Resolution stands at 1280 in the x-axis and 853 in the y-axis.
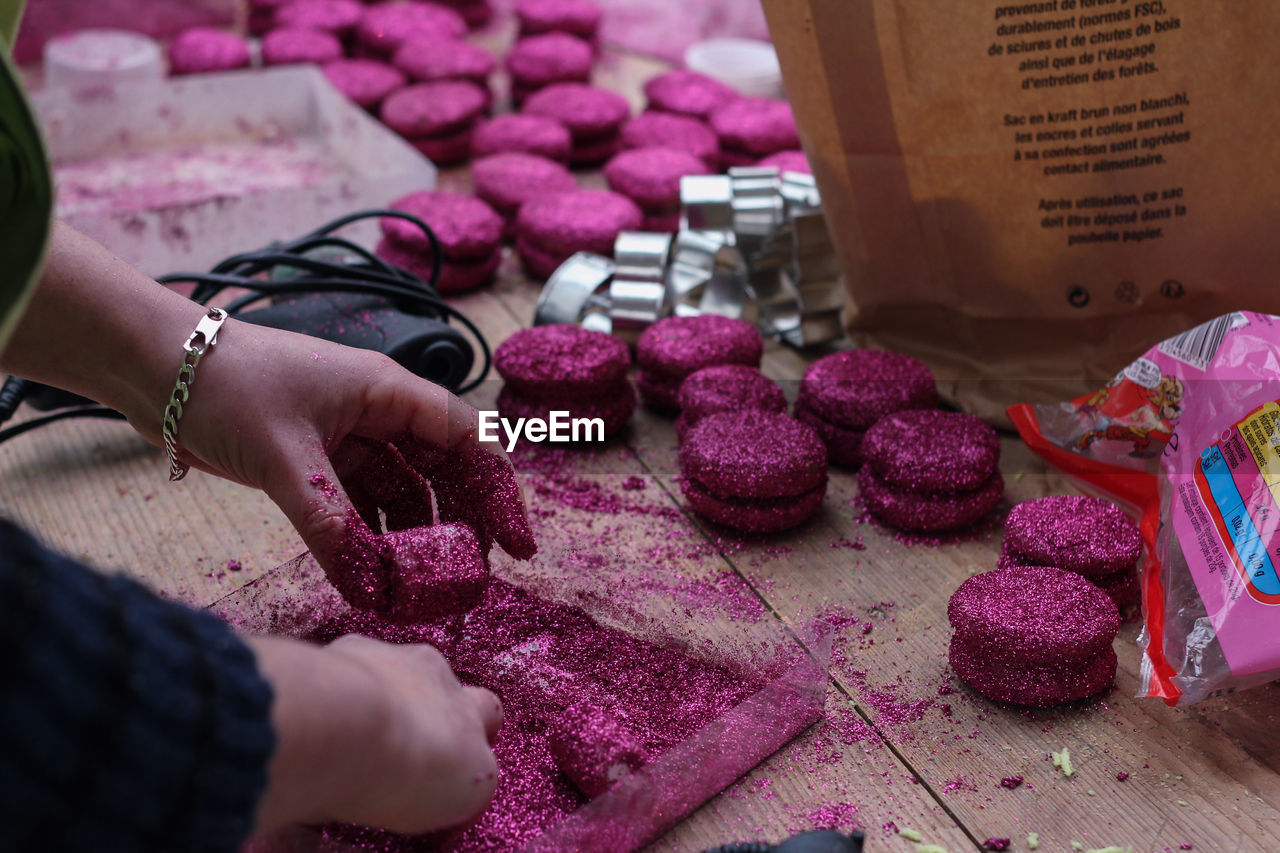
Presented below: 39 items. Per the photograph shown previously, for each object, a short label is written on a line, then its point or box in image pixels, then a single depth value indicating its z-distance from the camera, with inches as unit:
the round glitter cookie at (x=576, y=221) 37.4
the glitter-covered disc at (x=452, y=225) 37.1
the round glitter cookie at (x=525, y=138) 41.5
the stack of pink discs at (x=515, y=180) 39.6
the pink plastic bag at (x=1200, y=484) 28.7
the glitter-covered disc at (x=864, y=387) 32.9
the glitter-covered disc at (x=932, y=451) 31.4
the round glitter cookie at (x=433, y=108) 42.4
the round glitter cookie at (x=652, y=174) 39.4
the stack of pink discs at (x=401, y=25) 48.2
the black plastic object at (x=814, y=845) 26.7
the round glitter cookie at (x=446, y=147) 42.7
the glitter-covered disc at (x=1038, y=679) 28.9
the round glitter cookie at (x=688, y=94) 43.5
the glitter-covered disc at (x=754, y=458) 31.4
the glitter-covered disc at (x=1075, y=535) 30.1
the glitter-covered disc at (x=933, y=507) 31.6
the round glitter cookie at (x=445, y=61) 44.8
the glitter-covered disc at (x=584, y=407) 33.5
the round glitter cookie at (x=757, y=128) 41.6
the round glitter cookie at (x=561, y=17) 48.3
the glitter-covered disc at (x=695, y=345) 34.0
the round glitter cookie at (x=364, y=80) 44.1
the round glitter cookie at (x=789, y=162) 39.0
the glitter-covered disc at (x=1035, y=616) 28.8
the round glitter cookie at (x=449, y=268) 37.1
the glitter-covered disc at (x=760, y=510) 31.6
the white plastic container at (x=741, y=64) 45.7
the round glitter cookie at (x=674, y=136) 41.5
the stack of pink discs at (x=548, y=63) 45.3
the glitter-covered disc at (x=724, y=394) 33.0
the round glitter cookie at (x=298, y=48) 46.1
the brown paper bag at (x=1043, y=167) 31.3
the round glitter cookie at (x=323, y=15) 48.8
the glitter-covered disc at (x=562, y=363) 33.2
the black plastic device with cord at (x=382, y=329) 32.7
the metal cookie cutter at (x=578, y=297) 35.5
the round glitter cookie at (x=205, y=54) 46.1
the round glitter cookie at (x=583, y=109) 42.8
